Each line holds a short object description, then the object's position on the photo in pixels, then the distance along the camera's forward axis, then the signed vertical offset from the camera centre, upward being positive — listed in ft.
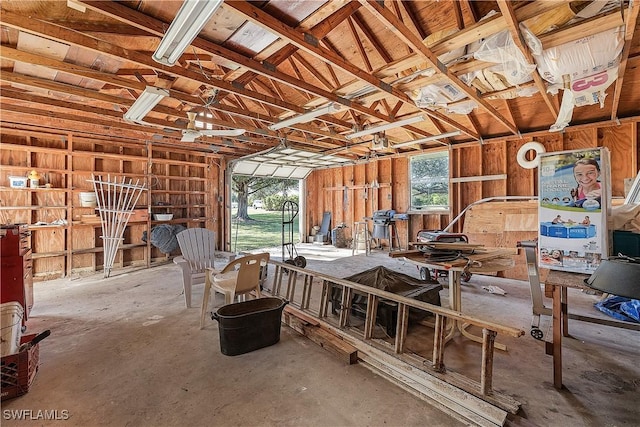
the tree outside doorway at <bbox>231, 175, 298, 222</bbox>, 47.88 +4.42
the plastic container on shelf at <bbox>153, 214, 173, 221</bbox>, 20.79 -0.16
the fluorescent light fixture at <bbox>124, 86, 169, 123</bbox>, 10.59 +4.82
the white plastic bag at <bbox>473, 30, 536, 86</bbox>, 7.82 +4.76
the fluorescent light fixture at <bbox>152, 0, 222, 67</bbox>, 5.37 +4.28
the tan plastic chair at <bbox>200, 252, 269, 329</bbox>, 9.34 -2.44
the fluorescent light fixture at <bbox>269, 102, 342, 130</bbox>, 12.50 +4.92
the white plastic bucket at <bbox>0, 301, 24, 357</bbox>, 6.44 -2.78
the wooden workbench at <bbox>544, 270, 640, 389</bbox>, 6.14 -2.48
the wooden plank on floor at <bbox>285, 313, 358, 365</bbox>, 7.63 -3.90
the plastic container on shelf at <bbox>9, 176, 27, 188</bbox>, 15.93 +2.04
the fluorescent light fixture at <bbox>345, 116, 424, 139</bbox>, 14.34 +4.99
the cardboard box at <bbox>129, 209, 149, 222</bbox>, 19.77 +0.01
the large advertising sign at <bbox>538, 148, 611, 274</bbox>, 6.58 +0.07
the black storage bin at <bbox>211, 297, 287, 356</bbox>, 7.84 -3.40
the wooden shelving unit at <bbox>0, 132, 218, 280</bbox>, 16.76 +1.51
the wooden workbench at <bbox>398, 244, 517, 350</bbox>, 6.85 -1.35
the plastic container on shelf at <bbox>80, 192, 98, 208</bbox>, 18.19 +1.11
